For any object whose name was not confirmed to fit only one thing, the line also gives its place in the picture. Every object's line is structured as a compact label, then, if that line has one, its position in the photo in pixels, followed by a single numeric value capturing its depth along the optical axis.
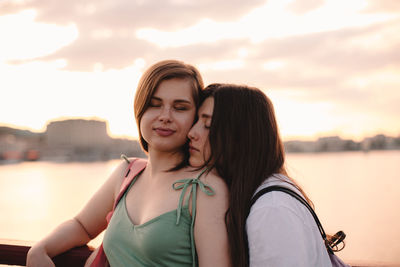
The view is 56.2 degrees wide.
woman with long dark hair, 1.27
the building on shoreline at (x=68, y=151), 53.16
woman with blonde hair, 1.56
